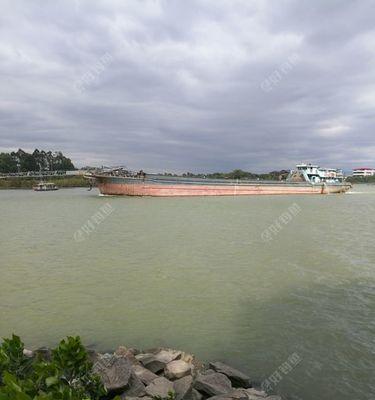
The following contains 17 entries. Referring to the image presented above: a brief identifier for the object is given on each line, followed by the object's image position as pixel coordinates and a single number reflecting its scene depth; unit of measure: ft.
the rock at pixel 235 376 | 23.90
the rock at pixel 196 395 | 21.19
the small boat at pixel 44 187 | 412.16
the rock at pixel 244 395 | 20.61
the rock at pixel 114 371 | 21.23
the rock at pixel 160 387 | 20.86
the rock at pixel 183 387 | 20.97
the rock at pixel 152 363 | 24.71
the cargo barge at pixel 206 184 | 213.46
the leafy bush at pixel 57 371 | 15.62
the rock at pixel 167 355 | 25.71
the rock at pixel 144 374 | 22.72
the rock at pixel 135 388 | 20.98
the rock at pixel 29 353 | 25.43
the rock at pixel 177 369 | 23.57
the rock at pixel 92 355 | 25.37
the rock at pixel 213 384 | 21.63
